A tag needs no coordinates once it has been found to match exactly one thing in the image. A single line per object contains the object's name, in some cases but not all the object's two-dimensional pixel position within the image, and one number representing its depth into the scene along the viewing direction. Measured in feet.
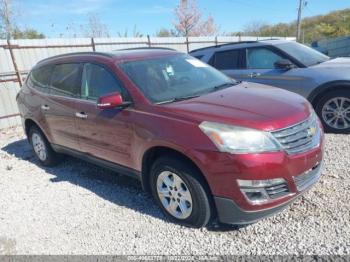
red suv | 9.14
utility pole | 110.05
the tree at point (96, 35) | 76.92
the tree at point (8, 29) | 53.84
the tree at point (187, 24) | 107.86
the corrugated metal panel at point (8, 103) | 28.02
